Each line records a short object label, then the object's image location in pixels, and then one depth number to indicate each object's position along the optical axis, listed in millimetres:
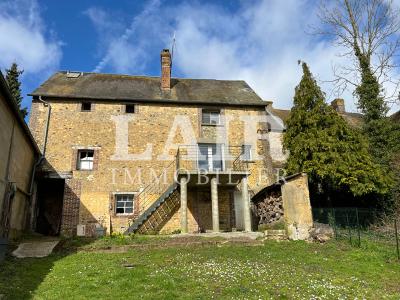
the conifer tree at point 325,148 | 15438
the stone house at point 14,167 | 11477
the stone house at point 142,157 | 16312
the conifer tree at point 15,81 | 27172
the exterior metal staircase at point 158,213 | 15359
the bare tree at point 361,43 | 20088
